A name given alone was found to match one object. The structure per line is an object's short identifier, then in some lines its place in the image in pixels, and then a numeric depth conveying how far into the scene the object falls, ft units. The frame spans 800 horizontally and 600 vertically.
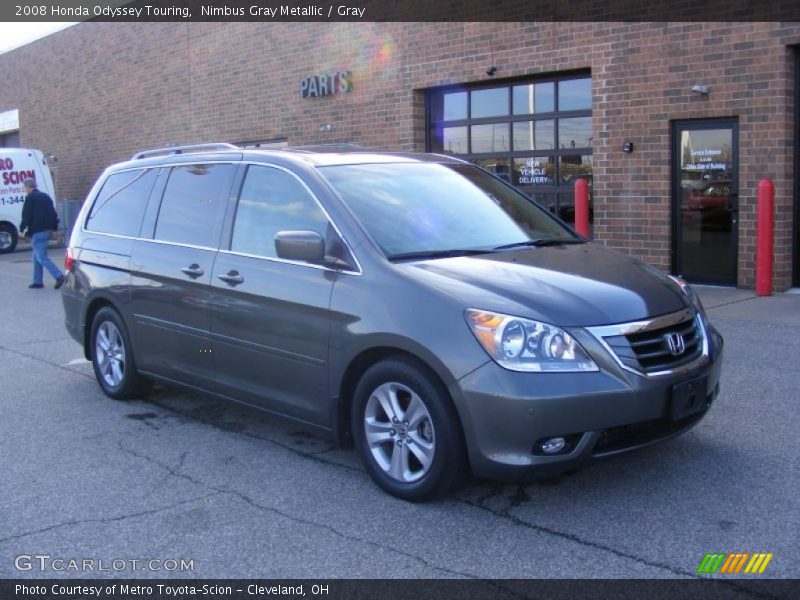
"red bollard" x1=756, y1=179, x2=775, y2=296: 35.19
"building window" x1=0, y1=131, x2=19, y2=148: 101.05
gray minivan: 13.69
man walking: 49.57
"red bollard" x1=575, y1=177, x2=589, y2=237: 41.11
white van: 73.92
